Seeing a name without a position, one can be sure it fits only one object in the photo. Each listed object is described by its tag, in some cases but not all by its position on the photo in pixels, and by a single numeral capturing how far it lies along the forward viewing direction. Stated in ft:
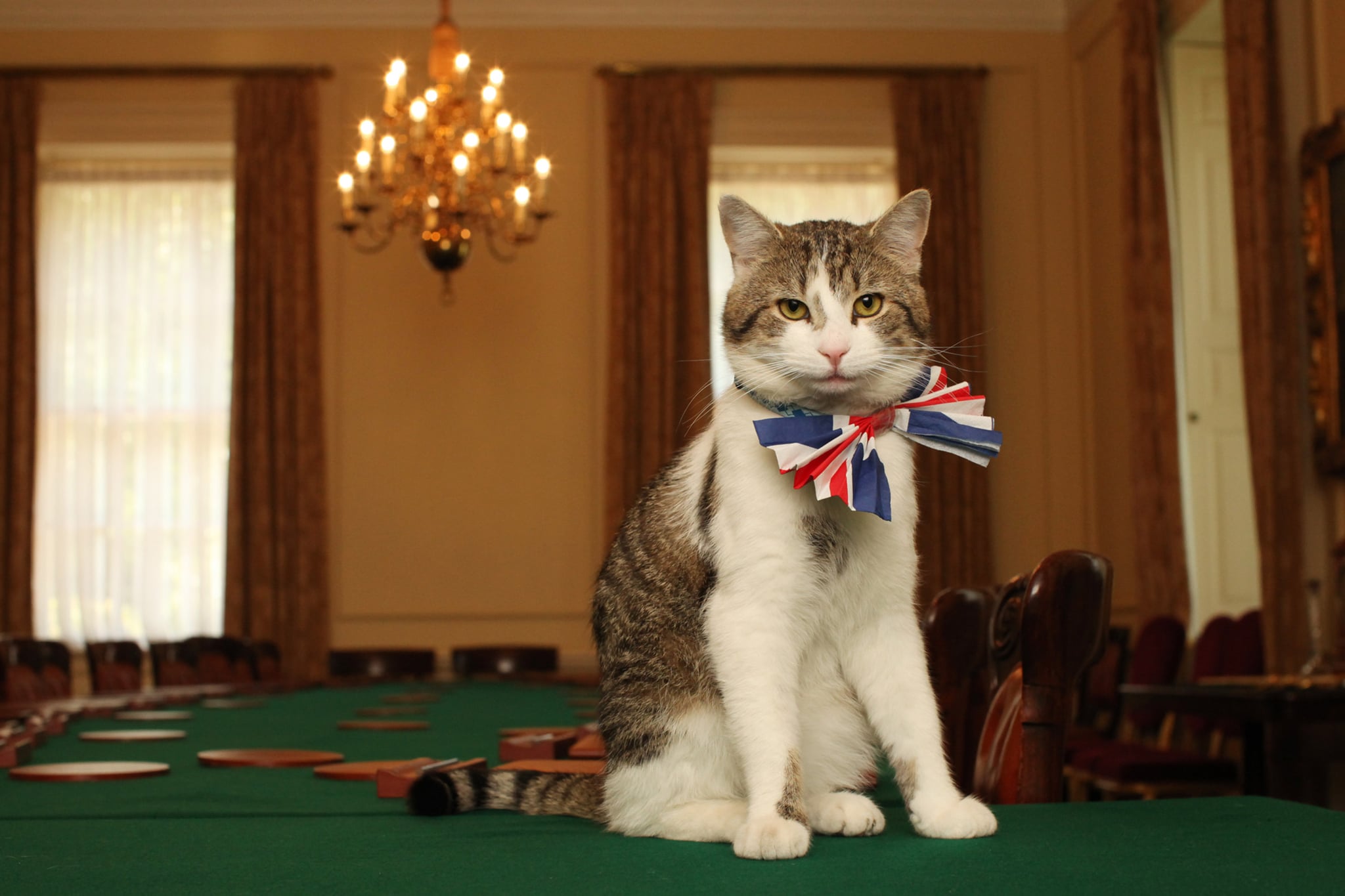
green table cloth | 3.22
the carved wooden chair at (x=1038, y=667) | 4.67
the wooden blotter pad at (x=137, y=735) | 7.47
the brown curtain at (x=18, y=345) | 24.70
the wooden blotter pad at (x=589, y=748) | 6.00
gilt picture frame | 17.53
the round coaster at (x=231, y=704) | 10.75
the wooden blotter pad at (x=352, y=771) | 5.55
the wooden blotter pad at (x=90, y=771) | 5.58
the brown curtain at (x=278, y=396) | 24.98
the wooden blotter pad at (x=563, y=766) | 5.17
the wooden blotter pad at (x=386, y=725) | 8.39
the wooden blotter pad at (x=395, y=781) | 4.99
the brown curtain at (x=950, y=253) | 25.17
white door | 21.88
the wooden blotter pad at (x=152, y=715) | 9.21
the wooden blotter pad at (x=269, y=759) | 6.18
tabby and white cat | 3.89
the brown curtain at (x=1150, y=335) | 21.17
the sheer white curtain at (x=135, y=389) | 25.59
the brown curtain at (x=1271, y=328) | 18.10
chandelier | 17.74
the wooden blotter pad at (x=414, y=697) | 11.34
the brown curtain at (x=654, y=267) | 25.25
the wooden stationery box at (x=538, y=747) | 6.05
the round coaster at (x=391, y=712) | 9.76
